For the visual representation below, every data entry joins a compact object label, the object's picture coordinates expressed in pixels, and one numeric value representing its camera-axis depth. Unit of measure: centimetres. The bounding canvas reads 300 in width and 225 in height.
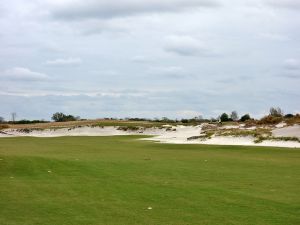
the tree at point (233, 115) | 13941
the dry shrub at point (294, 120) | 6422
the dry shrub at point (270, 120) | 7519
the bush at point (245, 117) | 11980
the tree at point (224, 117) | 13540
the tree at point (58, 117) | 16370
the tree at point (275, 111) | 10865
